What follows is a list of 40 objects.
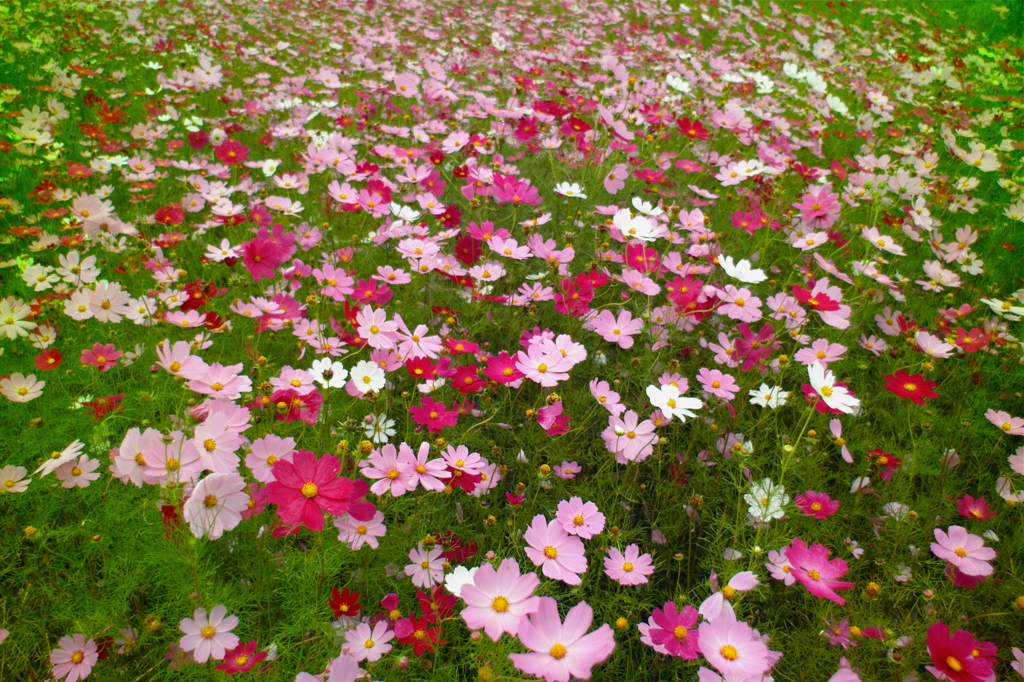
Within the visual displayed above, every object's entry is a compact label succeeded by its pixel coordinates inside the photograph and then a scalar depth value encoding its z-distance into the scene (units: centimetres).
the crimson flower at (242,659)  85
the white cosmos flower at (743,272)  151
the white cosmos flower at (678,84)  253
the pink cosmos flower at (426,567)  107
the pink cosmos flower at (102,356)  129
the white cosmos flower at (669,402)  116
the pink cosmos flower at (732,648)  80
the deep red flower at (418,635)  94
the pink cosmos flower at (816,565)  99
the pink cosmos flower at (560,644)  71
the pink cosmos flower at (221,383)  101
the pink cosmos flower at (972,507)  126
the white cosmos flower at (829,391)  115
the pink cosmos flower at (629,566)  105
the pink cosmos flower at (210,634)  85
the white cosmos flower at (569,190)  181
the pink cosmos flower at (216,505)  87
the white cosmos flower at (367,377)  126
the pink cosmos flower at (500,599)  76
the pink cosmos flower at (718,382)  140
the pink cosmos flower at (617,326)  146
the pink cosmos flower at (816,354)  145
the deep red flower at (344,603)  100
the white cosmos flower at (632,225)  166
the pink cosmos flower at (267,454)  100
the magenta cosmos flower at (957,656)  90
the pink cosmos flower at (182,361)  107
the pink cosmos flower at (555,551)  92
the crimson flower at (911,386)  129
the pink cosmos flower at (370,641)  95
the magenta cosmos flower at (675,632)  90
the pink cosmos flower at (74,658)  88
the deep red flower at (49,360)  131
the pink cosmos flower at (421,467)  108
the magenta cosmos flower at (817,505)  121
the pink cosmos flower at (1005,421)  150
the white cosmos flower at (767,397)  133
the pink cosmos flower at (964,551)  113
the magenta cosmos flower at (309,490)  86
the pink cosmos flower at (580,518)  103
